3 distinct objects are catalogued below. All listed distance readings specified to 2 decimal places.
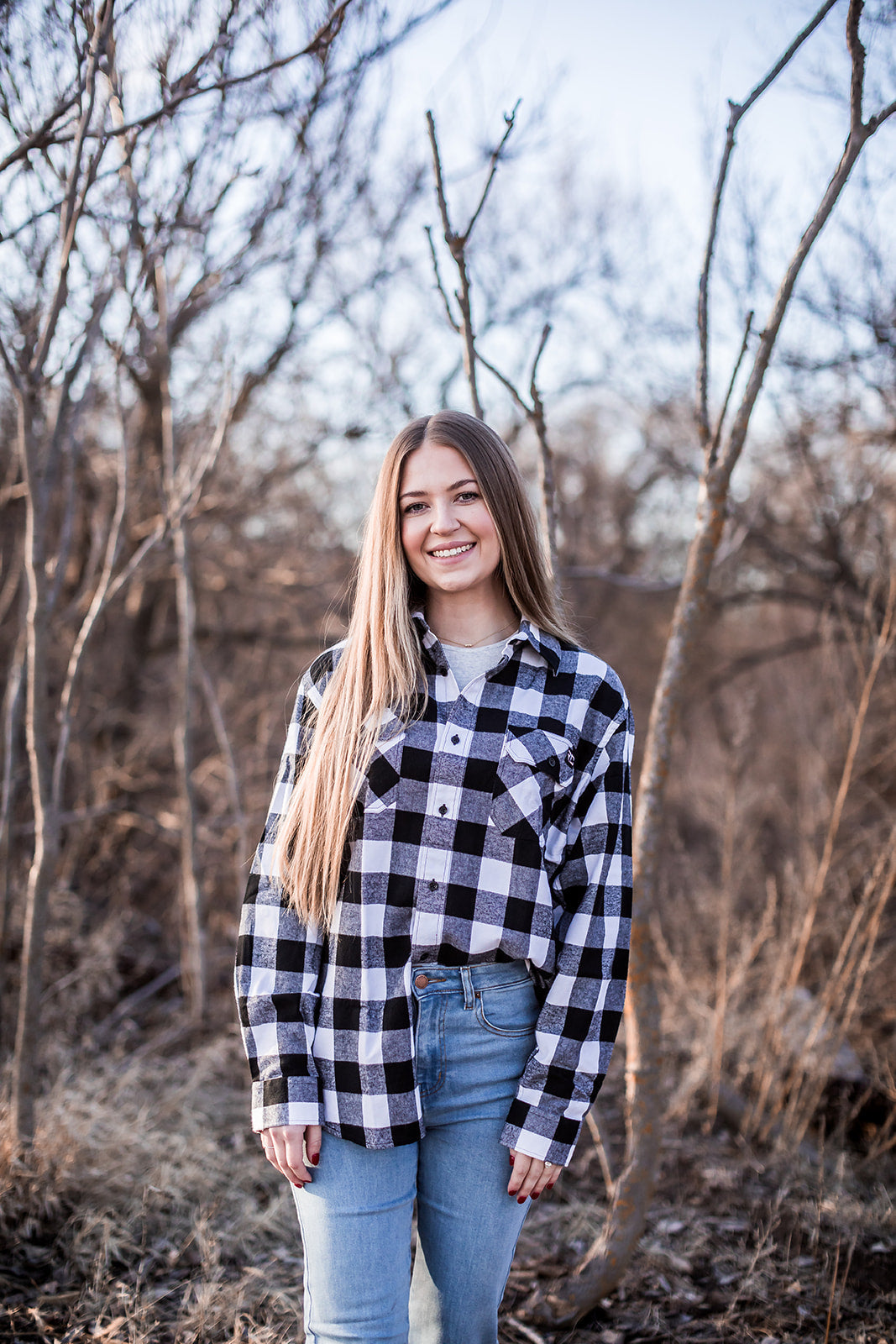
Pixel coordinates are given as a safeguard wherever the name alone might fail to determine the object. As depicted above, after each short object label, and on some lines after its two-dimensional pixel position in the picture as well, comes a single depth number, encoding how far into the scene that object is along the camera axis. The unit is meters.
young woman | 1.52
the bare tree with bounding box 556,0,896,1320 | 2.22
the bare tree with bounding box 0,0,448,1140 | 2.38
